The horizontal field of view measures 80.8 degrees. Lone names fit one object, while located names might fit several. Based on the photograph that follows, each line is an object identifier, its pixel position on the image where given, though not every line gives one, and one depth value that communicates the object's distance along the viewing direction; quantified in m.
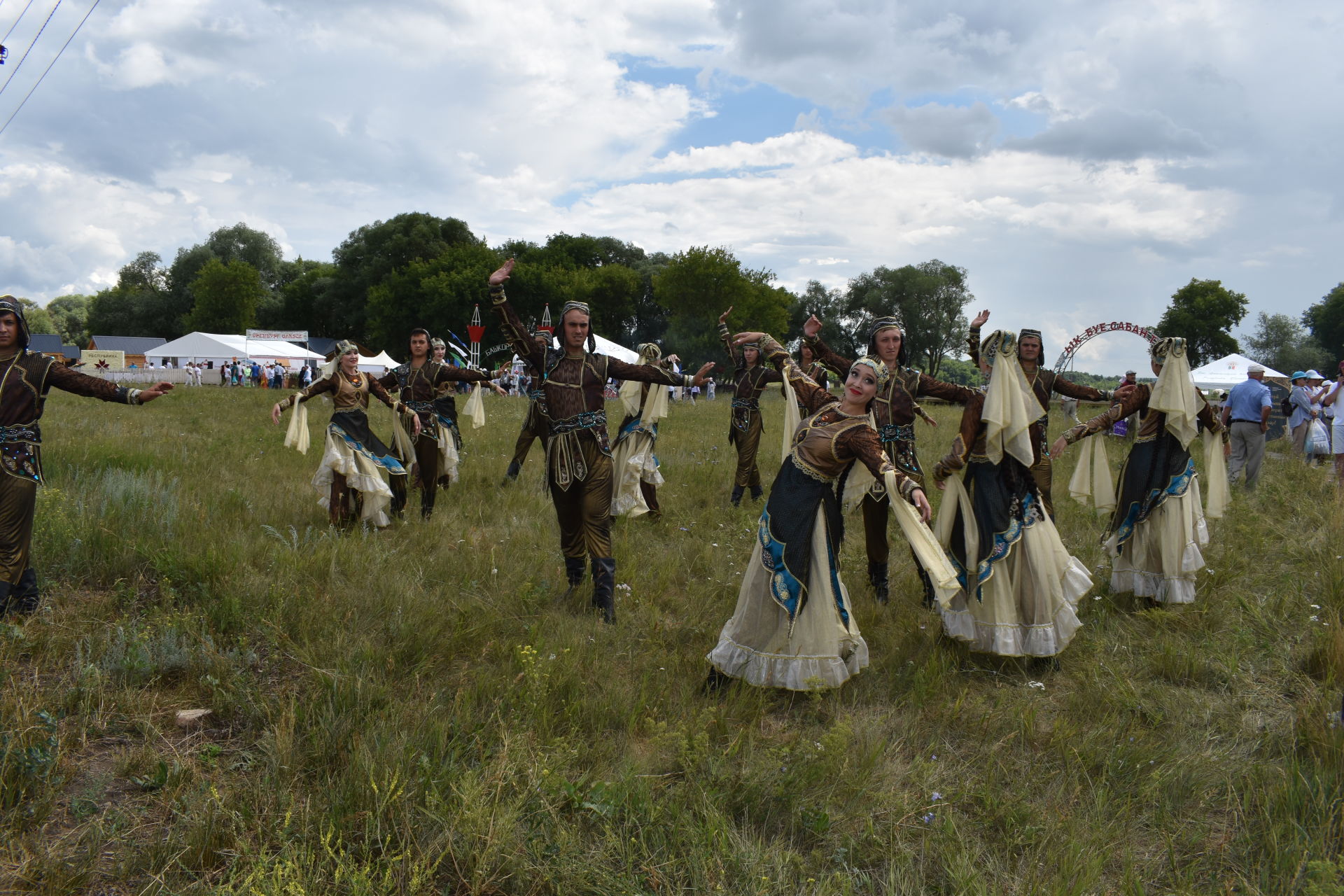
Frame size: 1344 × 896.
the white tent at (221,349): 52.34
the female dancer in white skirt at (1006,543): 5.11
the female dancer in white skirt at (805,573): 4.48
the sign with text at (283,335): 58.88
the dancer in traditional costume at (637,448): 8.85
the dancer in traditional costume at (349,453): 7.85
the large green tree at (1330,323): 55.16
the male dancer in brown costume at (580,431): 5.90
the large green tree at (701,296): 50.31
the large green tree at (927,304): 66.31
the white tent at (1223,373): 25.00
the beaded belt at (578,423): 5.94
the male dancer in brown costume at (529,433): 10.23
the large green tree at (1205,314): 45.66
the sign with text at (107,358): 57.46
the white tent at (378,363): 43.28
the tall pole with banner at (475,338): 29.34
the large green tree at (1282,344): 52.88
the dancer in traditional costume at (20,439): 4.86
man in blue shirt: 11.70
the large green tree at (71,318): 98.87
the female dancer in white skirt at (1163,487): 6.28
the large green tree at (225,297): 71.00
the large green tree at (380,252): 59.22
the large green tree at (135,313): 81.50
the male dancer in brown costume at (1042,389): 6.74
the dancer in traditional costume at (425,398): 8.89
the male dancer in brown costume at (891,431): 6.51
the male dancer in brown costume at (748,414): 10.26
